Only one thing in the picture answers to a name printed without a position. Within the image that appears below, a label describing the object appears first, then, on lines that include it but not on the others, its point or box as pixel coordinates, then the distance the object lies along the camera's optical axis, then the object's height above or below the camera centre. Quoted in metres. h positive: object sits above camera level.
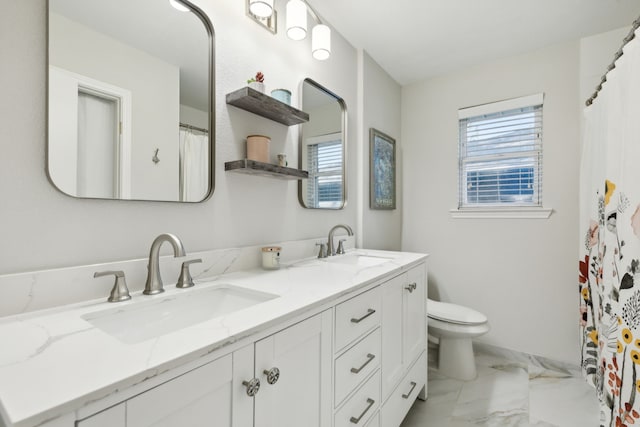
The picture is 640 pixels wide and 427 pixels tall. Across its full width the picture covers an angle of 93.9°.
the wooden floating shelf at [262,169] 1.26 +0.19
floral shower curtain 0.99 -0.12
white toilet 1.96 -0.84
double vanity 0.48 -0.31
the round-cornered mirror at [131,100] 0.88 +0.37
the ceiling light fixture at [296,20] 1.49 +0.96
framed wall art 2.37 +0.35
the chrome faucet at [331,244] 1.84 -0.21
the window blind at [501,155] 2.31 +0.47
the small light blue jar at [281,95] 1.47 +0.57
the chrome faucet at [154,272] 0.96 -0.21
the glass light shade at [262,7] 1.27 +0.87
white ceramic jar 1.36 -0.22
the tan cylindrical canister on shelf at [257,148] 1.38 +0.29
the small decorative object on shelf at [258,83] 1.33 +0.57
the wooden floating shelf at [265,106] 1.27 +0.48
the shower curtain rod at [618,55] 1.09 +0.68
